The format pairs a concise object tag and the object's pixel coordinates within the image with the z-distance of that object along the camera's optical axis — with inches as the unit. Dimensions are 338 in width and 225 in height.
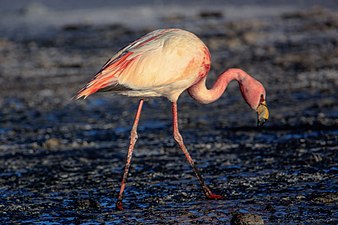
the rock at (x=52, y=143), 725.9
